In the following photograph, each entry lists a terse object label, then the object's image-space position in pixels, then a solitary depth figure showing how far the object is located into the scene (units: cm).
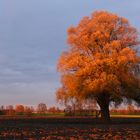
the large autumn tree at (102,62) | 5028
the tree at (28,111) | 9656
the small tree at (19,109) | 9868
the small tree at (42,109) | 10839
